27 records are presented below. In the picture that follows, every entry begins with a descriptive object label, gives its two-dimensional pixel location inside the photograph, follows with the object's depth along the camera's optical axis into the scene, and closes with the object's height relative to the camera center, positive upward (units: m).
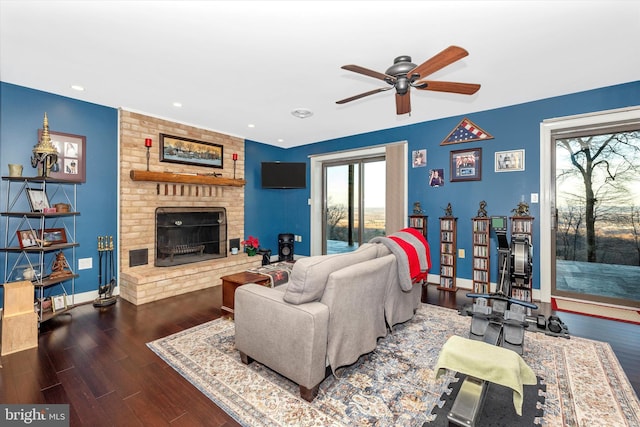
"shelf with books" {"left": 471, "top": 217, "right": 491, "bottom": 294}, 3.98 -0.57
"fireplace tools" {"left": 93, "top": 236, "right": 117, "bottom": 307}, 3.55 -0.82
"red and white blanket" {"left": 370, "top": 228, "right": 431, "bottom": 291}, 2.63 -0.40
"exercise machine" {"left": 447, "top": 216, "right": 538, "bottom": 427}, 1.58 -0.99
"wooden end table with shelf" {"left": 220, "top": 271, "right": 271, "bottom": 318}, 3.01 -0.75
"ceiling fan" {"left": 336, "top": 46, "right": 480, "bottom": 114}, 2.09 +1.15
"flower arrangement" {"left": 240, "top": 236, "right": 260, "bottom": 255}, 5.30 -0.59
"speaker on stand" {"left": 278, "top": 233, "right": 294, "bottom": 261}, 6.18 -0.68
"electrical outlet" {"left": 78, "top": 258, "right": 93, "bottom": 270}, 3.65 -0.65
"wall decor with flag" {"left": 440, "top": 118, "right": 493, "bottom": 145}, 4.18 +1.24
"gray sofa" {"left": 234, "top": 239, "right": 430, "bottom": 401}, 1.81 -0.73
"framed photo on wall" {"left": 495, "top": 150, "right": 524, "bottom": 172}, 3.90 +0.77
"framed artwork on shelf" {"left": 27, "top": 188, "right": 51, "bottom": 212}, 3.12 +0.17
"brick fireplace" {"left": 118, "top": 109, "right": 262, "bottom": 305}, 3.85 +0.08
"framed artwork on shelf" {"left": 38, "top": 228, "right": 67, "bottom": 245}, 3.27 -0.25
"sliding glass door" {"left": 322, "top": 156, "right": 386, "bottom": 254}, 5.48 +0.26
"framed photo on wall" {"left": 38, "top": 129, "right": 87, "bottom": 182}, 3.44 +0.73
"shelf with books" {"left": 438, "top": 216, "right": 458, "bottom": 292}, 4.25 -0.59
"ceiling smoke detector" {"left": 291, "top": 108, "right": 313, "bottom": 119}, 4.09 +1.52
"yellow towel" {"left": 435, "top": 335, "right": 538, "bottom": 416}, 1.53 -0.85
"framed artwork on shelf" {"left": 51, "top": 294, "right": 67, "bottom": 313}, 3.34 -1.06
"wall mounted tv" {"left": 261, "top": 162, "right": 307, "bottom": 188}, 5.92 +0.87
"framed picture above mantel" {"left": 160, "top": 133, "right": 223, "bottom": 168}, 4.45 +1.07
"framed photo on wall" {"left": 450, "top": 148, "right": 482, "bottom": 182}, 4.23 +0.78
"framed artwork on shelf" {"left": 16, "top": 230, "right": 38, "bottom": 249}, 3.00 -0.26
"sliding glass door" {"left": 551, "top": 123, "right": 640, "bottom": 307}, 3.46 +0.02
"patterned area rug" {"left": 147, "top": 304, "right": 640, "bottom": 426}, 1.71 -1.22
